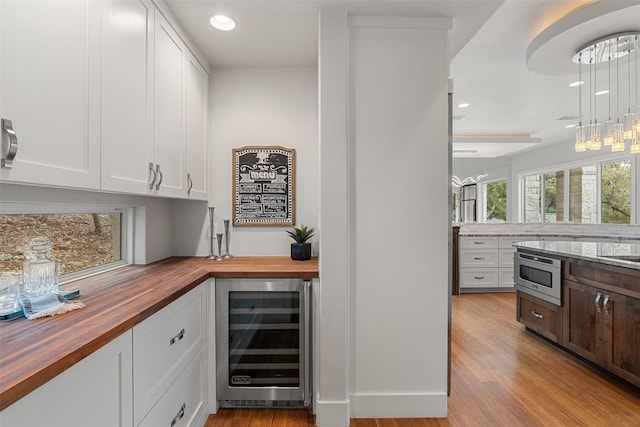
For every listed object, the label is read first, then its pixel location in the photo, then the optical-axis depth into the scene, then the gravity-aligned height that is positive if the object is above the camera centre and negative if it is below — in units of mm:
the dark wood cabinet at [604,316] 2283 -769
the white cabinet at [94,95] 1003 +475
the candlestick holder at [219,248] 2592 -265
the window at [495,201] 7871 +345
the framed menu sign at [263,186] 2752 +241
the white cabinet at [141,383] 842 -564
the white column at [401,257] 2039 -261
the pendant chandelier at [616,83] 2508 +1294
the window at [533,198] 7045 +373
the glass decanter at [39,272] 1246 -222
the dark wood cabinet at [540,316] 3014 -983
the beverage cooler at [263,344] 2068 -814
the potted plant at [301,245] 2528 -230
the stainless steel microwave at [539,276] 2986 -592
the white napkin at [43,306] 1170 -334
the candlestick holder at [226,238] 2668 -191
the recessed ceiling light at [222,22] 2018 +1202
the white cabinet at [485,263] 5164 -750
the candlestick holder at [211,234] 2666 -157
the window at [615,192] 5242 +381
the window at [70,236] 1410 -113
